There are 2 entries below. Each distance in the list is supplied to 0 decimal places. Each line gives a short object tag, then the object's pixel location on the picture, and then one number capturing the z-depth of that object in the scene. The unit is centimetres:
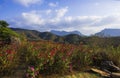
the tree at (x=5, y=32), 557
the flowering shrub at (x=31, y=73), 281
